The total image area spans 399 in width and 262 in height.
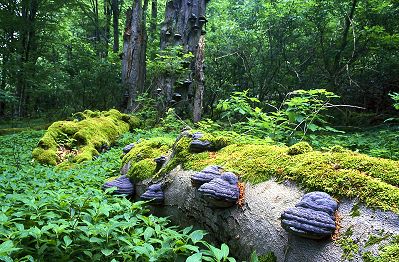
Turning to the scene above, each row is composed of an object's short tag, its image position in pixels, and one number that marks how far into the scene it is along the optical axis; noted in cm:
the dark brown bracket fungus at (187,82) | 1079
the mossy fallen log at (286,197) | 164
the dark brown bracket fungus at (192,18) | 1161
